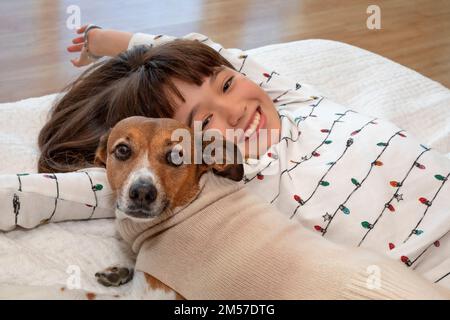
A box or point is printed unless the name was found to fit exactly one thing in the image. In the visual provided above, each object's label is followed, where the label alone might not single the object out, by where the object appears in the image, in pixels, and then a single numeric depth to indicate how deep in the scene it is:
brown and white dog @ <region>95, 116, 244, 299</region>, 1.27
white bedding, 1.50
